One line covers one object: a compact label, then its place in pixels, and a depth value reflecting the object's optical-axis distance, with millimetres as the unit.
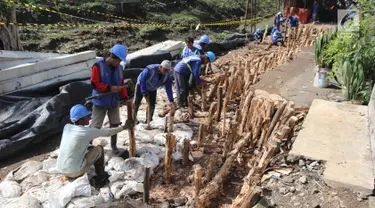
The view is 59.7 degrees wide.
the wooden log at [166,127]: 5521
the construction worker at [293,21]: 13844
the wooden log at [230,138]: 4422
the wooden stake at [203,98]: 6477
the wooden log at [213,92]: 6626
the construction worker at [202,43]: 7386
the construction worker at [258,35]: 13500
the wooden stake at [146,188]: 3531
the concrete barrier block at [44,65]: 6203
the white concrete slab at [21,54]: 7145
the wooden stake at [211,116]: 5426
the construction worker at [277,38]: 12320
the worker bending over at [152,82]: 5501
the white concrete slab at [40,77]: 6184
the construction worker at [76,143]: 3658
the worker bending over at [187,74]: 6395
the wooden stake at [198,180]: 3395
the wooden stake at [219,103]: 5637
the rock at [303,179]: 3580
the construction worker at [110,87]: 4234
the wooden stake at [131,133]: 4429
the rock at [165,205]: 3551
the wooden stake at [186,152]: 4344
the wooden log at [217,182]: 3353
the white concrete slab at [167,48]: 9053
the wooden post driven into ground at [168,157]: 4000
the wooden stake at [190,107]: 6061
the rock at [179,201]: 3694
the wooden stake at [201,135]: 4922
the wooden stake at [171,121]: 5301
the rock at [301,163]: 3814
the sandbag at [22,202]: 3562
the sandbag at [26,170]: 4344
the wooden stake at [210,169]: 3902
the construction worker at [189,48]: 7316
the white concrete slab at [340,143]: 3449
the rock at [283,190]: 3514
